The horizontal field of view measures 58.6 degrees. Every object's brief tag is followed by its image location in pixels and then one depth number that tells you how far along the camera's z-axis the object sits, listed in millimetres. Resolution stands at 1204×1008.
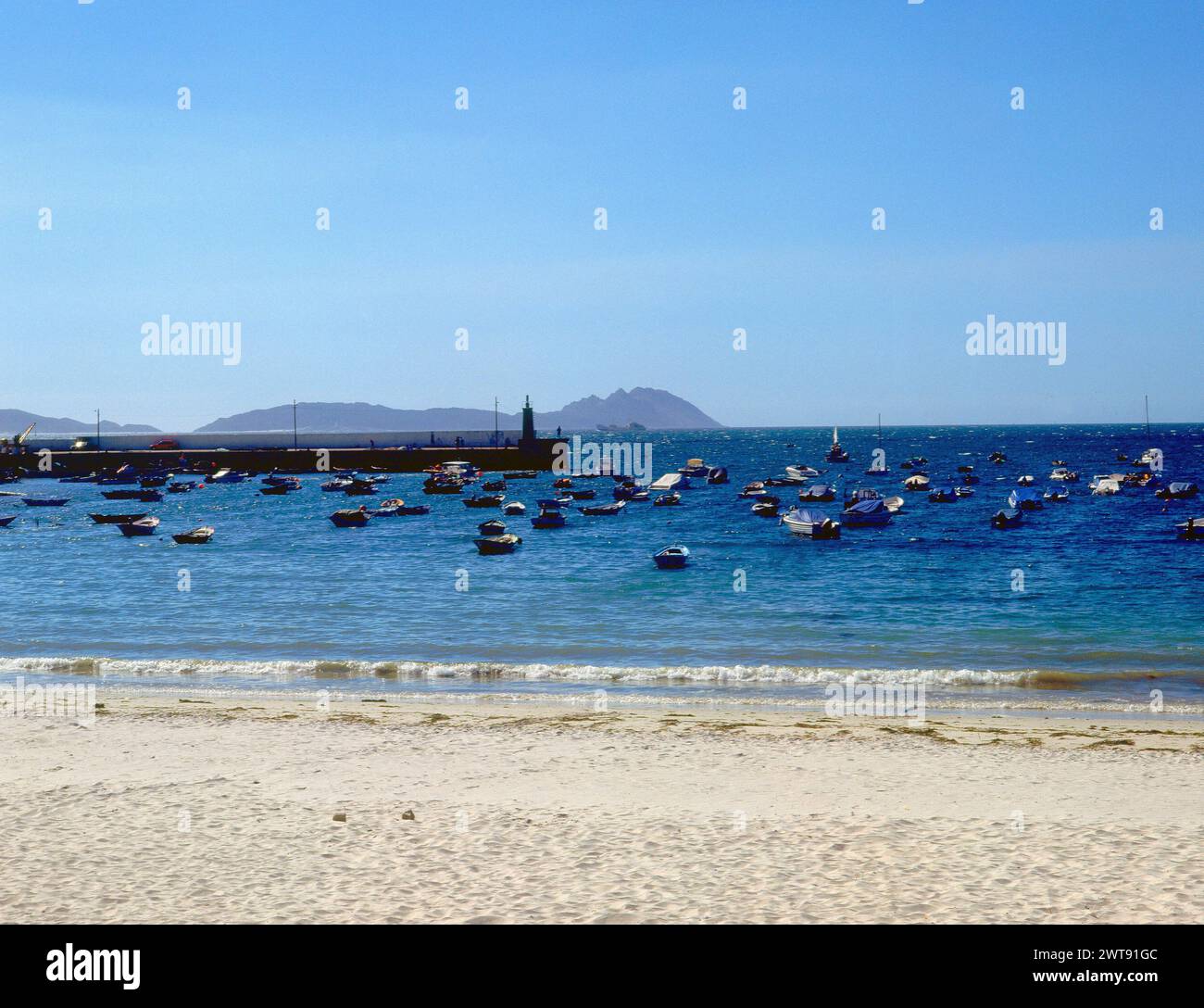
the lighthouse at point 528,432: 155750
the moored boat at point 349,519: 76312
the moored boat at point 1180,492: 89312
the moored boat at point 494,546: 56344
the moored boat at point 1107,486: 95625
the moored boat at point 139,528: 69688
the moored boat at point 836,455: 168250
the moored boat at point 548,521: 70375
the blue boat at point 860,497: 76738
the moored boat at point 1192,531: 58750
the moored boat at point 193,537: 64312
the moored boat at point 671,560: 49000
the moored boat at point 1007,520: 67750
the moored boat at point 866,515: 67812
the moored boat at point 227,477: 133400
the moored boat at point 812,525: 61531
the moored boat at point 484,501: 90125
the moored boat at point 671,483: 104812
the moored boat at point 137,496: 107375
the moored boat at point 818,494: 87250
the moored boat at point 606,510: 80188
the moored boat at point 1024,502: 79562
